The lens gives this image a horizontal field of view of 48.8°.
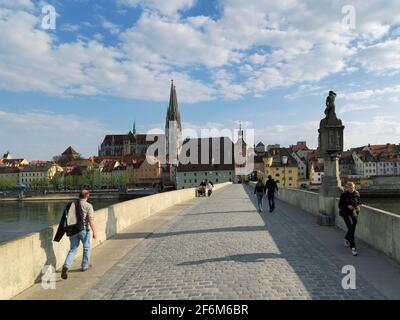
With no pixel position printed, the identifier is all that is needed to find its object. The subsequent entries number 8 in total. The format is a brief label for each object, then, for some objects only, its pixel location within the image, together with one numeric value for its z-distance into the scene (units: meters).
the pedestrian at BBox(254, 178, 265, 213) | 18.07
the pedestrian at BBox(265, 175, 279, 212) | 17.69
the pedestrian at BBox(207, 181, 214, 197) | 34.83
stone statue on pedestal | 12.07
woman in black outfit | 8.32
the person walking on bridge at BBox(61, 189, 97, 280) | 7.27
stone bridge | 5.80
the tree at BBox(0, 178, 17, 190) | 134.00
